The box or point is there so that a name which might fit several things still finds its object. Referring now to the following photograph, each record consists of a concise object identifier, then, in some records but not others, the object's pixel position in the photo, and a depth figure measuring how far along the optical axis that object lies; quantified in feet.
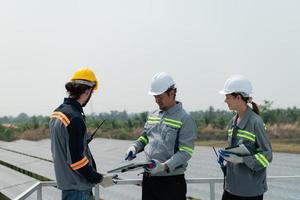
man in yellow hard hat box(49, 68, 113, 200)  8.27
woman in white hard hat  9.32
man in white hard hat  9.96
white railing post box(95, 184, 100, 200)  10.57
